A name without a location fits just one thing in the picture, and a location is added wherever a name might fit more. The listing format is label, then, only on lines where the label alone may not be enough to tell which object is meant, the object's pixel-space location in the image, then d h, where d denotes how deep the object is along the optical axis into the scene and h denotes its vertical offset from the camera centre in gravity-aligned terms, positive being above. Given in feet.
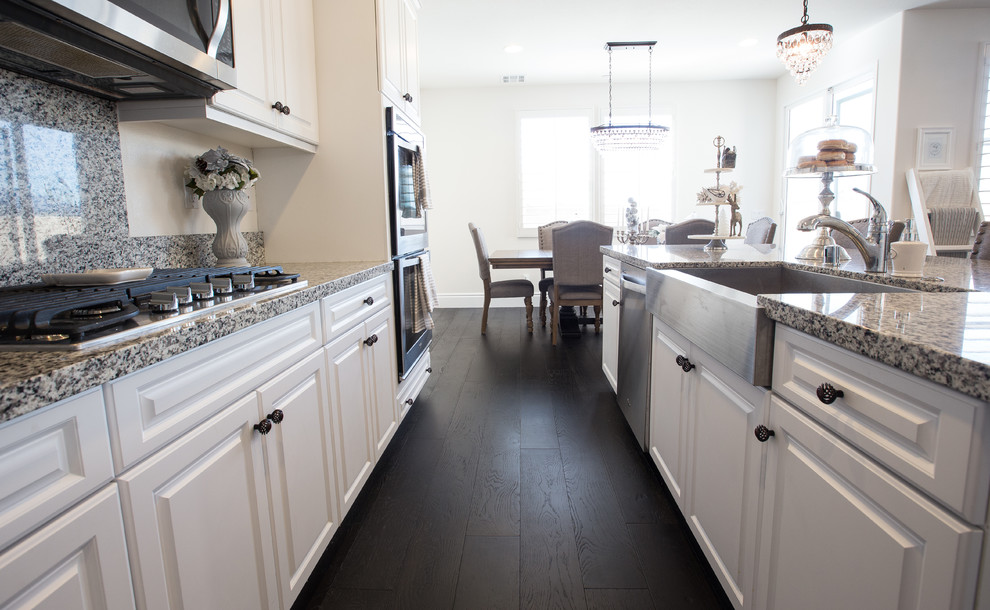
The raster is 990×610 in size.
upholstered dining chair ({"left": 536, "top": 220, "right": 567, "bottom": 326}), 16.22 -0.72
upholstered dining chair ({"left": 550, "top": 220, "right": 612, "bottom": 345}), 13.46 -0.99
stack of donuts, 5.84 +0.71
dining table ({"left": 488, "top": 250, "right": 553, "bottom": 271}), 15.05 -1.03
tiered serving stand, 7.99 +0.32
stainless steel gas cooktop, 2.48 -0.43
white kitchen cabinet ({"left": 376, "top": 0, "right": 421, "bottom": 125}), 7.54 +2.76
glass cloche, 5.85 +0.76
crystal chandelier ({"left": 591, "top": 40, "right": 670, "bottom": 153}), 15.49 +2.59
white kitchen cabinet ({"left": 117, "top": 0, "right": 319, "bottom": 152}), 5.17 +1.59
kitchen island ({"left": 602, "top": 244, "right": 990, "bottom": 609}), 2.04 -1.19
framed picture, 14.23 +1.89
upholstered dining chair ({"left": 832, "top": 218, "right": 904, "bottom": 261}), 8.11 -0.37
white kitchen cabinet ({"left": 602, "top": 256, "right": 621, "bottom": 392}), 9.14 -1.72
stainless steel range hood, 3.16 +1.29
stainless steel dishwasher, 7.07 -1.82
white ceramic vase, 6.07 +0.12
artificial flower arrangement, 5.98 +0.67
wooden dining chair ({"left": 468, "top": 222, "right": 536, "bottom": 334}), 15.35 -1.73
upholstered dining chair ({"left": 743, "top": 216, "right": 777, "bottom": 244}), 12.36 -0.26
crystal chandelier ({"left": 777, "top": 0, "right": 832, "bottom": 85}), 9.79 +3.28
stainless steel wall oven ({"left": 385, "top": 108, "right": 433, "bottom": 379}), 7.80 -0.12
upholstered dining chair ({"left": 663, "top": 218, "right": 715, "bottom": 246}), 12.32 -0.16
